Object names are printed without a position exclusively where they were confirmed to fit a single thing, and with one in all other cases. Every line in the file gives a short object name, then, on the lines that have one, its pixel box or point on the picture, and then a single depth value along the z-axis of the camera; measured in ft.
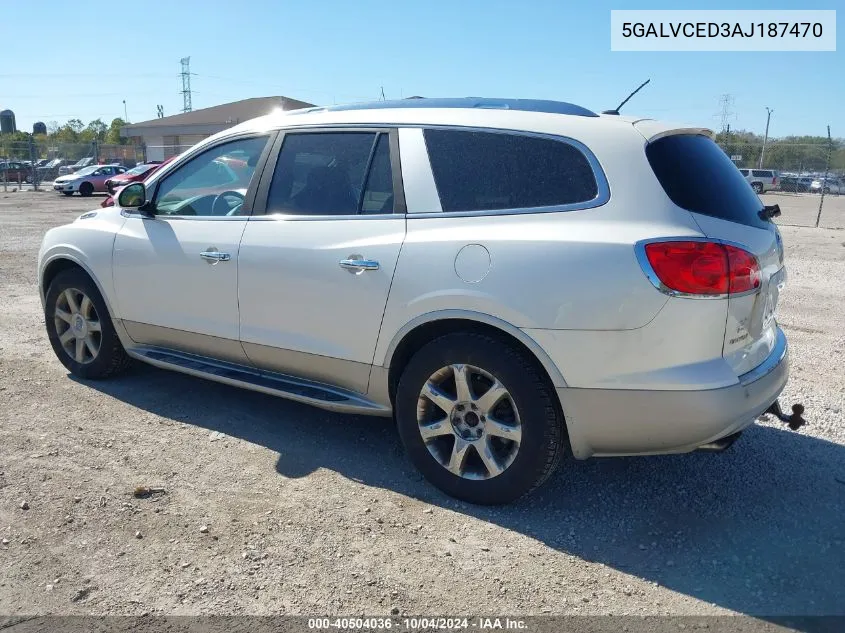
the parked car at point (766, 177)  122.90
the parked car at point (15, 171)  116.57
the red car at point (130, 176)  85.87
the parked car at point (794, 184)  136.98
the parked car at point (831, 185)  133.23
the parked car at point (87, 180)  100.94
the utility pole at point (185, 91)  320.70
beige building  164.66
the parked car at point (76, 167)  123.44
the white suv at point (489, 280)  9.91
